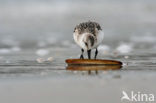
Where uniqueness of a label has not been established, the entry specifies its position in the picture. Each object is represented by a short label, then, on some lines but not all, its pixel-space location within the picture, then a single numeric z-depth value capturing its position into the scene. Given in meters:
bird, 12.35
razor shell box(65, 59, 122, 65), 11.89
